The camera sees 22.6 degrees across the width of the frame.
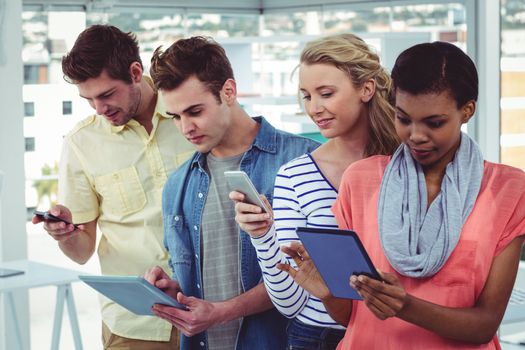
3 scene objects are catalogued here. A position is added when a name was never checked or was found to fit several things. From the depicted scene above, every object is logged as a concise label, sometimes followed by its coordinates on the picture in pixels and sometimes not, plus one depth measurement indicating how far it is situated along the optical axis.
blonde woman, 2.58
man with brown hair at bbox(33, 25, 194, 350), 3.12
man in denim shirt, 2.77
